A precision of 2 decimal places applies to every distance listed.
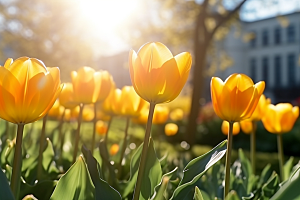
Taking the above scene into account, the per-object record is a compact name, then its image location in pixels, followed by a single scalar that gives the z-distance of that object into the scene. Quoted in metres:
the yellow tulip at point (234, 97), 0.89
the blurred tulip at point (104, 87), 1.14
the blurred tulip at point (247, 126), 1.85
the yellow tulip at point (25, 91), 0.68
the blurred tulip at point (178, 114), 4.21
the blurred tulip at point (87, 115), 2.32
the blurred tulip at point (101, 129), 2.49
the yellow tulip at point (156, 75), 0.77
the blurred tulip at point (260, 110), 1.39
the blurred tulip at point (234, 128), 1.98
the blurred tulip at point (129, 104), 1.31
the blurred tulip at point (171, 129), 2.80
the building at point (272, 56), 36.37
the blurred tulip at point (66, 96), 1.27
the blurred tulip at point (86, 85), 1.12
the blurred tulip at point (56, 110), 1.67
